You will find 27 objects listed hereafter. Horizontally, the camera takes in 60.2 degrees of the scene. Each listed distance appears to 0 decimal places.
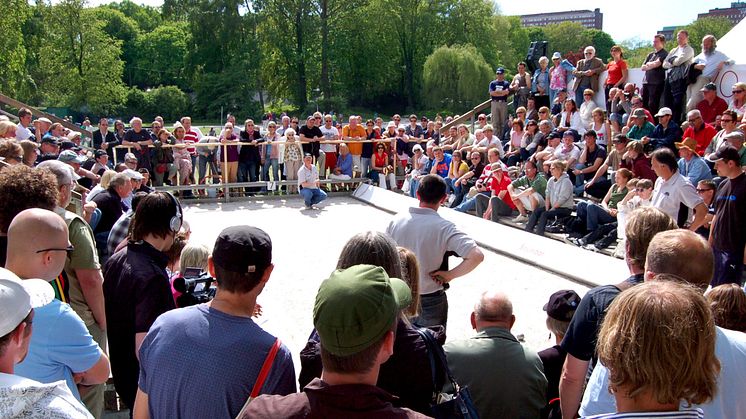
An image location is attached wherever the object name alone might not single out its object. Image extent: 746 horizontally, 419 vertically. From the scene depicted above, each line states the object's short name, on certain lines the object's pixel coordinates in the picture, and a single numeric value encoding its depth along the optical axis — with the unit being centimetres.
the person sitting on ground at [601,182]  1079
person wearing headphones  307
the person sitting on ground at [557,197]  1012
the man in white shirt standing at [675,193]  721
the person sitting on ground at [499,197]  1146
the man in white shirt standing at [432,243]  438
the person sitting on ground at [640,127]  1062
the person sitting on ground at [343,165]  1609
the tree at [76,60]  4678
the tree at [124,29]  7362
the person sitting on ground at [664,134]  1026
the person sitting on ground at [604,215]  927
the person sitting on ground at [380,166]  1591
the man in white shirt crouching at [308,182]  1384
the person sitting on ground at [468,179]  1249
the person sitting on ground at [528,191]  1073
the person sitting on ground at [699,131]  977
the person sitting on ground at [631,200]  847
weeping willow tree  5078
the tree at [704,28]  9162
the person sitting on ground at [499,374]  298
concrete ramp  808
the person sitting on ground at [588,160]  1114
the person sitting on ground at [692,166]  854
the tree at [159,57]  6944
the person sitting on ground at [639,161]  959
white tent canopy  1186
